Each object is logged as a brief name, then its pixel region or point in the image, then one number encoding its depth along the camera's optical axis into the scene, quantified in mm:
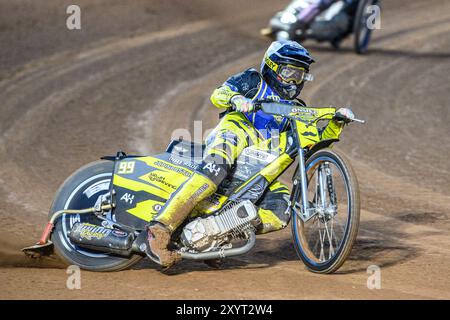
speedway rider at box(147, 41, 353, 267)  12898
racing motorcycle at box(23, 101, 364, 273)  12961
